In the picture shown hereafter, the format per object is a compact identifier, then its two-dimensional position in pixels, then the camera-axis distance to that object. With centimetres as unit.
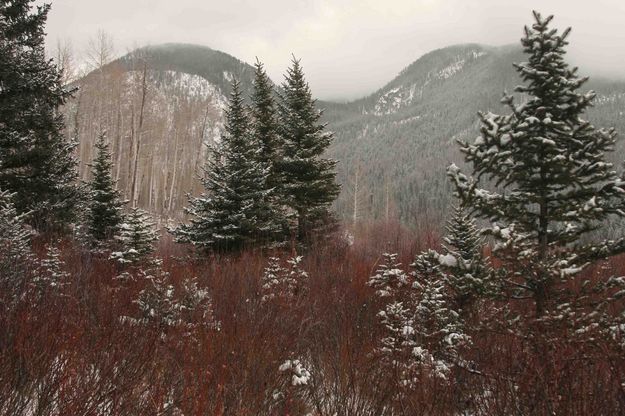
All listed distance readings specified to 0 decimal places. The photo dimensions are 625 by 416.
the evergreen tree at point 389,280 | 826
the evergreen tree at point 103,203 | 1377
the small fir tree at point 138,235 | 1062
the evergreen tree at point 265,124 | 1727
